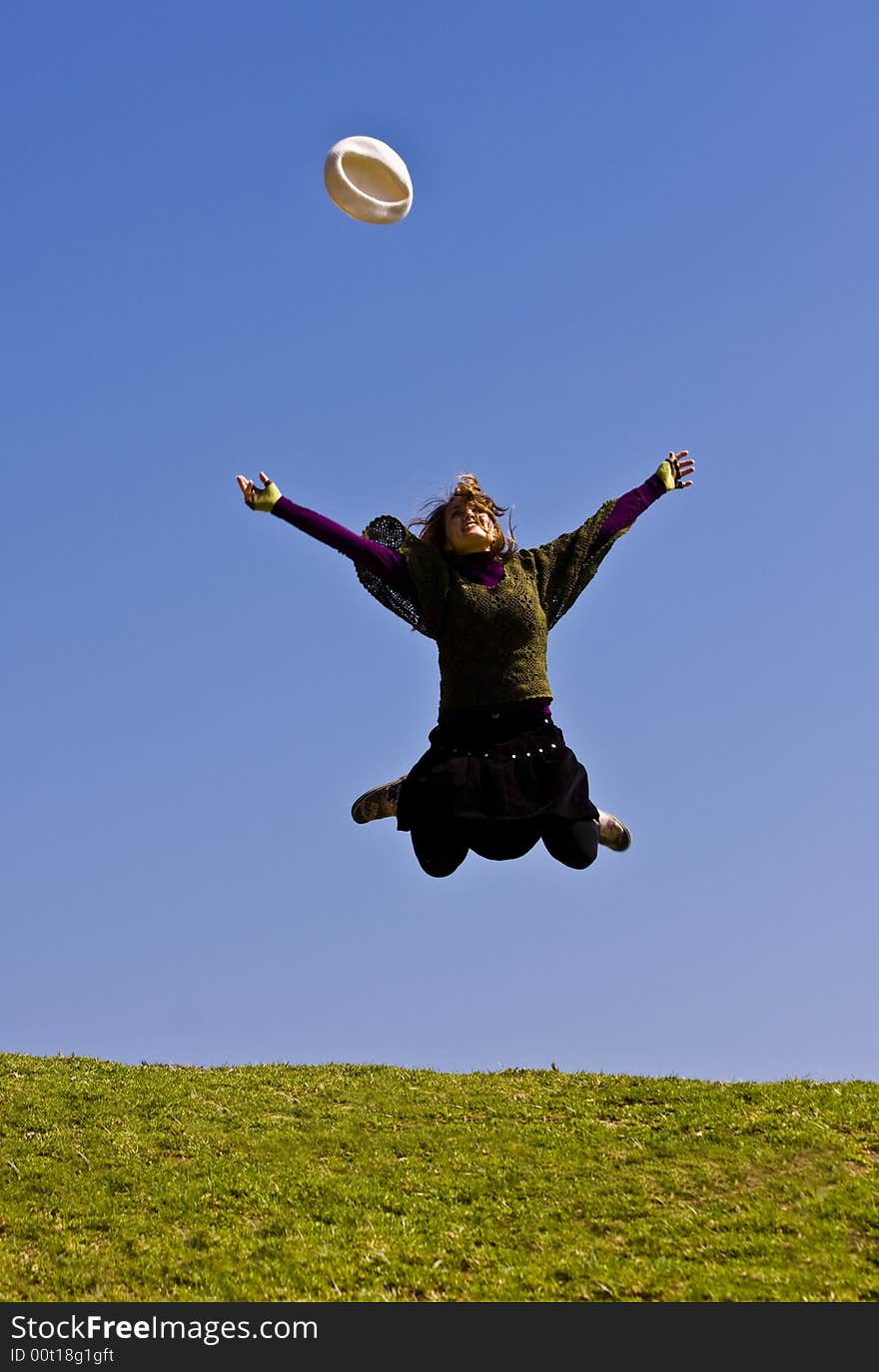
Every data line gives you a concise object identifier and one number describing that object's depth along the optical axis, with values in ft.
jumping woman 32.19
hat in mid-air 31.73
